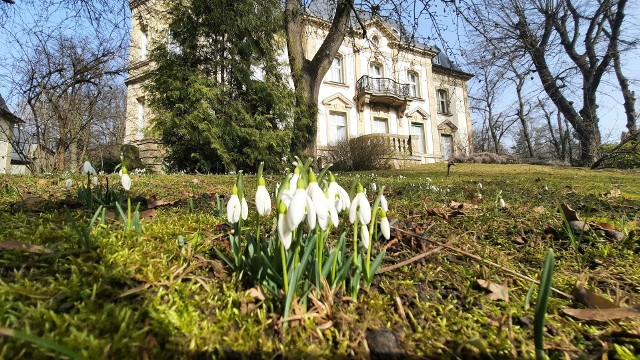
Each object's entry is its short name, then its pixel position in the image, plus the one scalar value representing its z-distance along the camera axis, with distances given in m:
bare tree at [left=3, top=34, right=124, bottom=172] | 8.84
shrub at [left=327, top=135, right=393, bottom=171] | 11.65
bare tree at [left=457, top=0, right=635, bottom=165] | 10.18
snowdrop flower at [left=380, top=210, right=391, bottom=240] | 0.25
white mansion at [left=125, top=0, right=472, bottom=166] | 15.51
